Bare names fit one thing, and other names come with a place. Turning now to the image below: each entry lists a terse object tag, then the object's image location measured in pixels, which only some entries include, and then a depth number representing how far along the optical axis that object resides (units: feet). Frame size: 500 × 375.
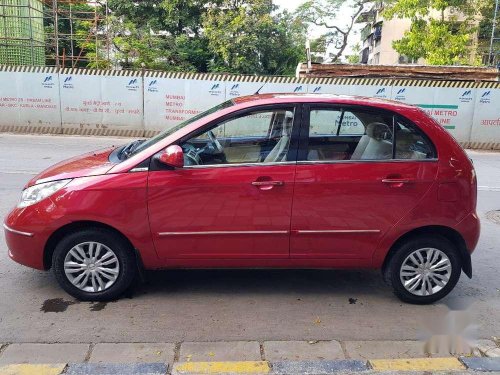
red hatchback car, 11.84
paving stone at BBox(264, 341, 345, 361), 10.21
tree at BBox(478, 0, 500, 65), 75.68
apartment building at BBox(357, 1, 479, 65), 126.31
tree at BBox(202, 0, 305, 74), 72.49
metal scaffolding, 67.26
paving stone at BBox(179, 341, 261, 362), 10.09
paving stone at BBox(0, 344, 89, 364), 9.91
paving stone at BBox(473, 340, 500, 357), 10.59
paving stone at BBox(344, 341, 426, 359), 10.41
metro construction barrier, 51.01
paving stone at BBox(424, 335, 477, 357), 10.65
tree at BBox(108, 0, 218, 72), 74.33
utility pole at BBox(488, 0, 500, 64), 71.94
